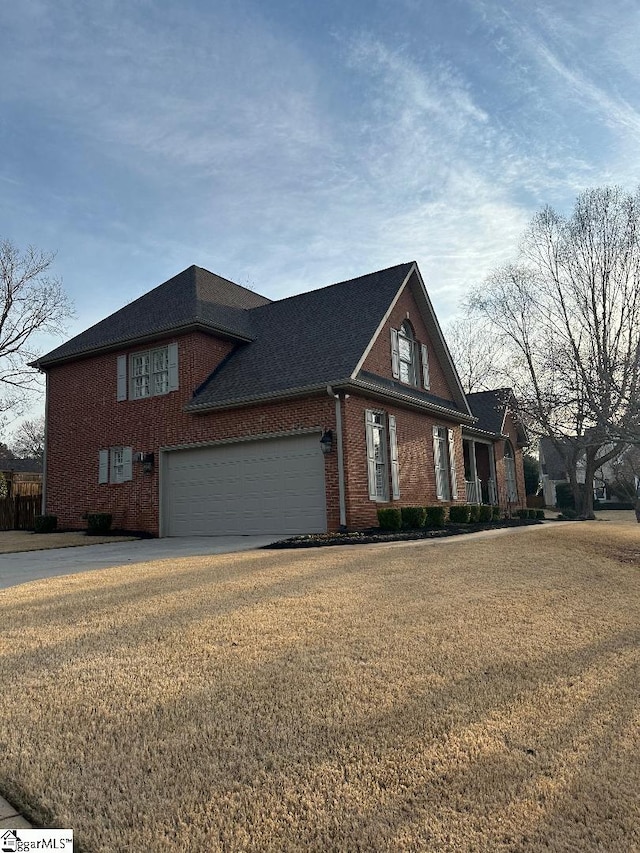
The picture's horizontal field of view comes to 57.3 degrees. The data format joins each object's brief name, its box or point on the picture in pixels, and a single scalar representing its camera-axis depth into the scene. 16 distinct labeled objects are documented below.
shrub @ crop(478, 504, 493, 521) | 17.23
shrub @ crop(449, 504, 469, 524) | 15.88
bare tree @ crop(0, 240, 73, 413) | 25.88
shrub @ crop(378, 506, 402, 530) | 13.28
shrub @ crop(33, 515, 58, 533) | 16.95
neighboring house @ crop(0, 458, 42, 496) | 19.17
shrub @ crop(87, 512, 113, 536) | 15.82
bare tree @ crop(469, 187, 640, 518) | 12.59
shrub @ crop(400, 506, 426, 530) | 13.70
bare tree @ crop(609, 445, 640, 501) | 28.04
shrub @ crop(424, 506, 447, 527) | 14.41
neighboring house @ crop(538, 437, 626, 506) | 45.00
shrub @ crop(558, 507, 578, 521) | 28.96
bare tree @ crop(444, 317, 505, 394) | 37.53
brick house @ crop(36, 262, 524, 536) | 13.60
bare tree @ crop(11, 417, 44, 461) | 54.81
